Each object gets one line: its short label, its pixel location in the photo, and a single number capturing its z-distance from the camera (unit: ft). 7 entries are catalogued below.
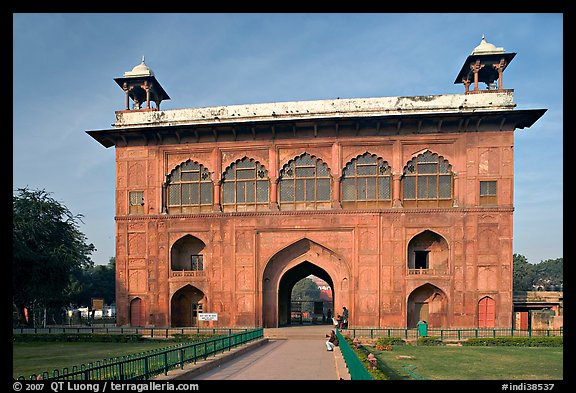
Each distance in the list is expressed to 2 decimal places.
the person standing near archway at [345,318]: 84.19
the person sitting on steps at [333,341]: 57.50
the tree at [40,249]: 83.76
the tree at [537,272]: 209.97
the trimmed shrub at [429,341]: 70.85
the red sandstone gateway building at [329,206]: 82.94
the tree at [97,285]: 156.46
